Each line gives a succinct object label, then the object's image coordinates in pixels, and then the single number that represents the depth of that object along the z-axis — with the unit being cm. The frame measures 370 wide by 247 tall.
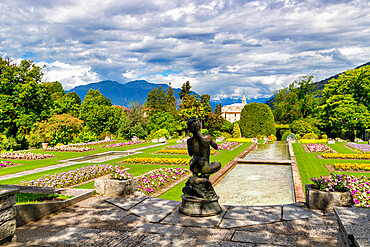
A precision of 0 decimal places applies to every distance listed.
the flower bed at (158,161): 1659
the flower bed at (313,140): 3200
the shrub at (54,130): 2777
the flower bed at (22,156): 1904
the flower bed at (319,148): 2238
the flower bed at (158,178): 1007
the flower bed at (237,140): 3526
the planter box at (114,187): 718
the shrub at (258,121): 4134
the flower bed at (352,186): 580
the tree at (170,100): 7102
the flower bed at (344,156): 1772
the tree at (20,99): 2889
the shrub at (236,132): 3872
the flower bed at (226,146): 2533
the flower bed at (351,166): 1375
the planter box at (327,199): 557
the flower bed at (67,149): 2392
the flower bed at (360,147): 2088
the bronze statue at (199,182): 564
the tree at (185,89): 5647
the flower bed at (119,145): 2767
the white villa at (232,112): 12740
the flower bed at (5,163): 1604
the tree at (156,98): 7126
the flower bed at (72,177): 1030
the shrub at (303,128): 3866
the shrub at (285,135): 4203
